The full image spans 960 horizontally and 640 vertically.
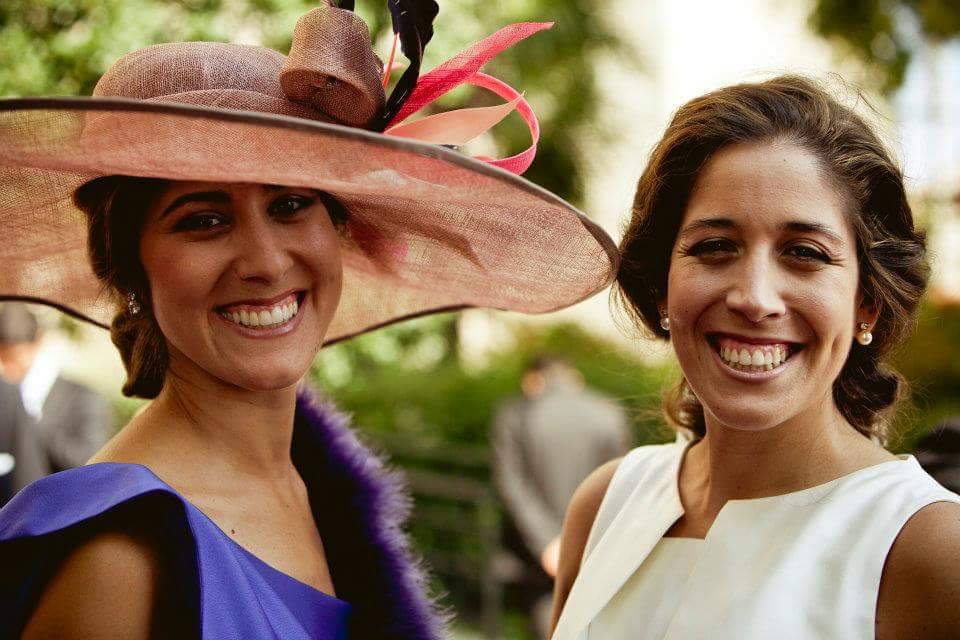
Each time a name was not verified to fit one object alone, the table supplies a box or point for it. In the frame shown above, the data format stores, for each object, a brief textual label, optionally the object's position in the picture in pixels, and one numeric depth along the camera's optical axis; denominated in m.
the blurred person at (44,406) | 5.46
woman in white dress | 1.96
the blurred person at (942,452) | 2.87
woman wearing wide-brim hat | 1.75
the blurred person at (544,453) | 6.36
